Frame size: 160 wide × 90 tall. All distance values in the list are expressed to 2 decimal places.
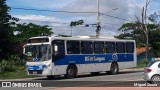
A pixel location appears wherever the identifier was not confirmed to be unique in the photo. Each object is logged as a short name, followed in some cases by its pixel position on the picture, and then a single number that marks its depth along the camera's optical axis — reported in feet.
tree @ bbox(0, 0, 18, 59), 150.51
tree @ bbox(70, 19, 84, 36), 214.07
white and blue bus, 92.22
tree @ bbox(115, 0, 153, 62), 208.37
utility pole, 157.57
